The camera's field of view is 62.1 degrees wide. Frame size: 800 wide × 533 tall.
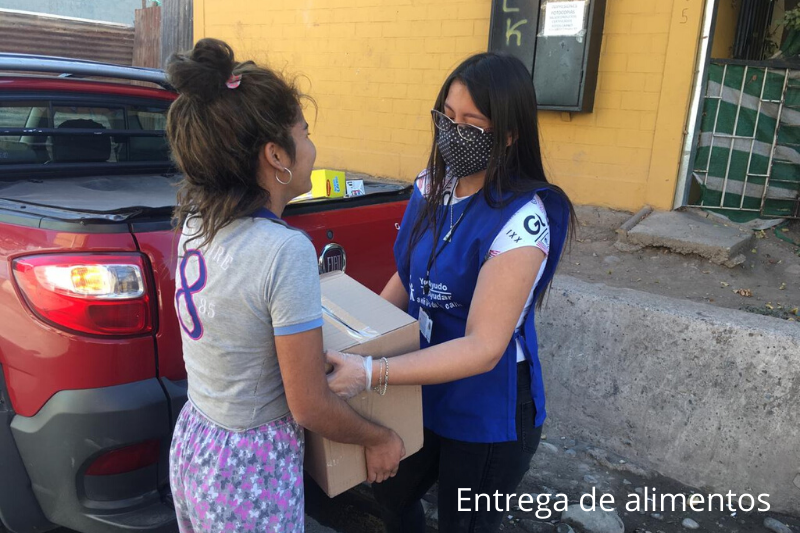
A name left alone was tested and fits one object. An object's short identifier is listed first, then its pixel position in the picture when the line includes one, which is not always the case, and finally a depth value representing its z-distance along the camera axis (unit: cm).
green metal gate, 603
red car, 198
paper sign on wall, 616
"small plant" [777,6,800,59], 655
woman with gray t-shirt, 139
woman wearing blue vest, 165
